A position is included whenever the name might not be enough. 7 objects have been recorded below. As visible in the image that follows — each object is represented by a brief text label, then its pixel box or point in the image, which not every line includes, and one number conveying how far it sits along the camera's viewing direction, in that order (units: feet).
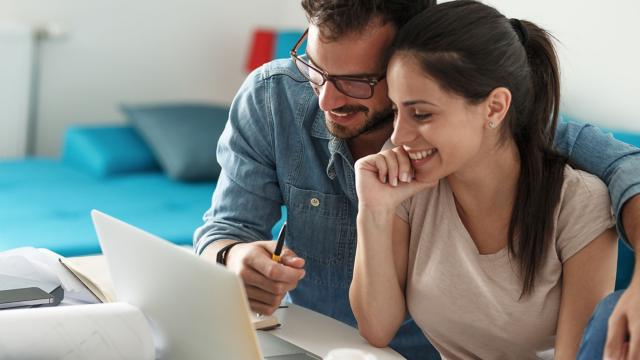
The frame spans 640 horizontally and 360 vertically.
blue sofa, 8.96
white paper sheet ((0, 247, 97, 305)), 4.33
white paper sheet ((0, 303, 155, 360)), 3.61
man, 4.71
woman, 4.27
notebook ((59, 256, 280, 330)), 4.33
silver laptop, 3.22
